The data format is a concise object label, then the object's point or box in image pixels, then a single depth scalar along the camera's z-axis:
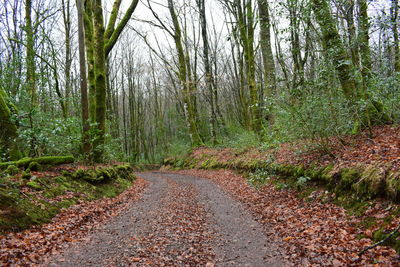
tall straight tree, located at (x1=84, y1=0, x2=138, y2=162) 14.18
